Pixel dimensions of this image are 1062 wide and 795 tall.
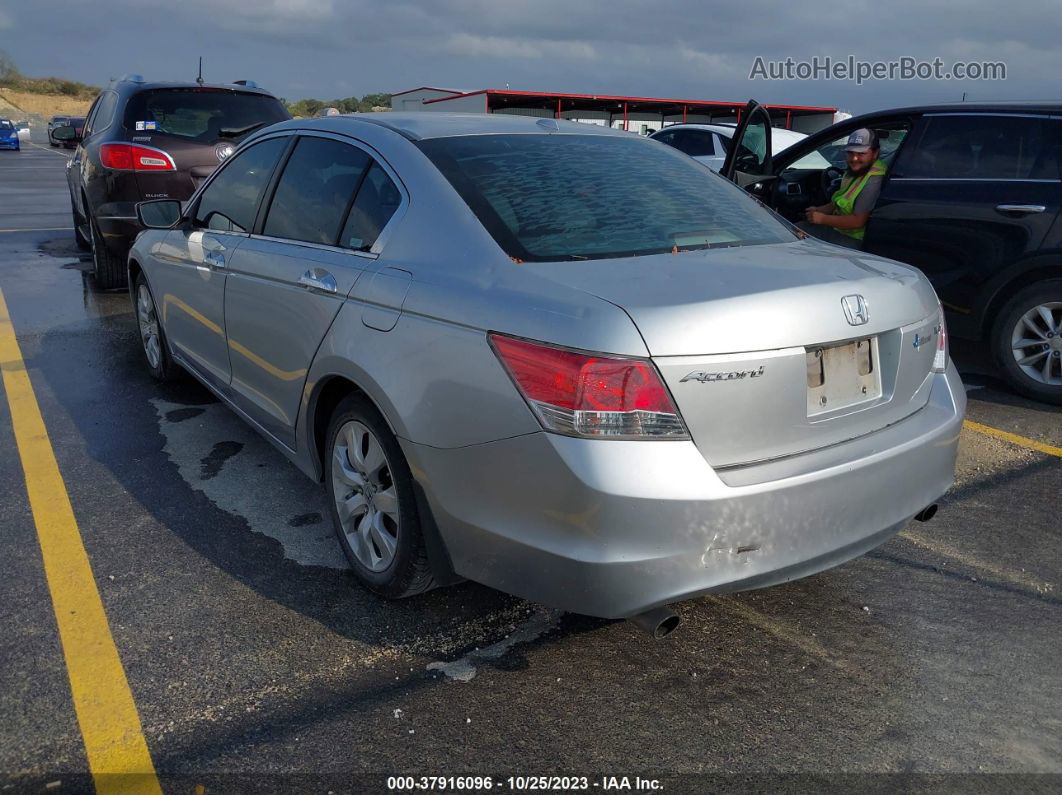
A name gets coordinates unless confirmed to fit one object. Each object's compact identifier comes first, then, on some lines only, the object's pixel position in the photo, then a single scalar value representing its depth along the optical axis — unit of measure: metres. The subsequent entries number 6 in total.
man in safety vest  6.36
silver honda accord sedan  2.44
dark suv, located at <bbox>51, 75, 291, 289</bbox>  8.02
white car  14.25
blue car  36.62
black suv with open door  5.56
